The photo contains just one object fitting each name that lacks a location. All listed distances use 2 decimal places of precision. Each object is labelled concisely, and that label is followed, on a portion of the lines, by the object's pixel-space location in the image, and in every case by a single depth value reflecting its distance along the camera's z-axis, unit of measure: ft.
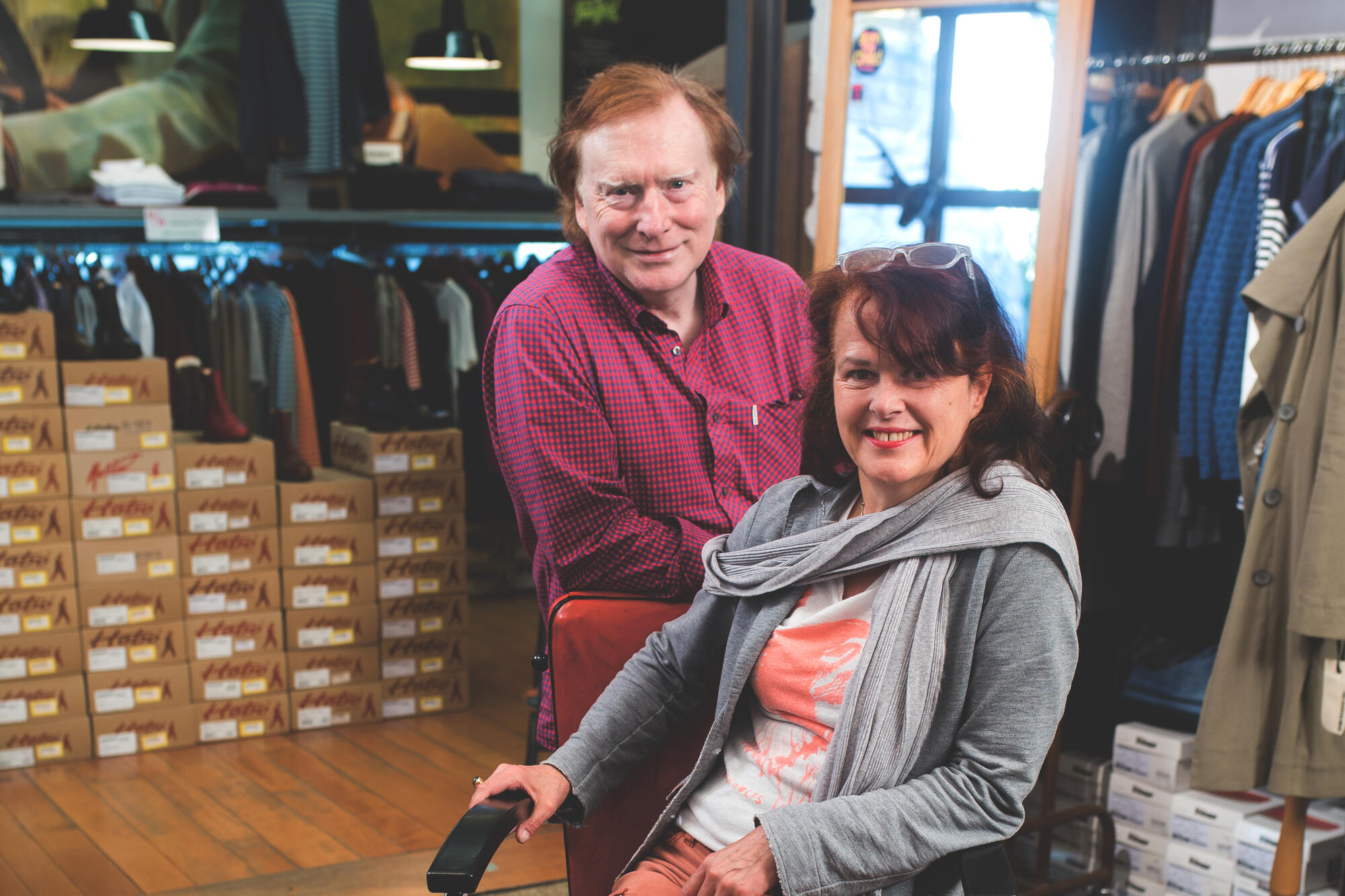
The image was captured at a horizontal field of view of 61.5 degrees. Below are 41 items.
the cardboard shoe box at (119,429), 12.10
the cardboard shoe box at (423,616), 13.46
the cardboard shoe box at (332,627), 13.08
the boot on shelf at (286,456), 13.17
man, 6.08
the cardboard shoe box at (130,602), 12.24
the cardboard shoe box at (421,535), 13.39
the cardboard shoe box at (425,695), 13.62
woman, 4.26
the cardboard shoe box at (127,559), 12.20
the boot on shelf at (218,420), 12.89
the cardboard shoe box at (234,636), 12.68
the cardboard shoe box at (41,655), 11.98
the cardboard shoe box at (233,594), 12.64
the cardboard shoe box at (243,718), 12.83
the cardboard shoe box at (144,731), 12.41
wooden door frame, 8.74
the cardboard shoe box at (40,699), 12.03
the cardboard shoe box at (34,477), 11.89
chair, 5.62
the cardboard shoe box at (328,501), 12.96
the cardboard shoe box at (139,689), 12.34
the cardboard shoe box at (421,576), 13.39
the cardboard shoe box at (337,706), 13.24
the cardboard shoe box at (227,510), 12.59
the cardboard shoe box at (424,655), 13.55
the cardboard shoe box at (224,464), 12.60
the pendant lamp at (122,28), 17.44
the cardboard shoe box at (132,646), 12.25
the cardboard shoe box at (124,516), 12.17
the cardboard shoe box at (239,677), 12.74
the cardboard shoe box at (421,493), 13.35
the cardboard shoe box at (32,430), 11.85
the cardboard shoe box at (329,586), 13.03
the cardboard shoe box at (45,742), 12.10
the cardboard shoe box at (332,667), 13.16
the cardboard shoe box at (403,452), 13.30
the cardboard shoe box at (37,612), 11.92
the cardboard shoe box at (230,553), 12.60
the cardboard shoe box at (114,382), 12.06
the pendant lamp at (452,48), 19.02
